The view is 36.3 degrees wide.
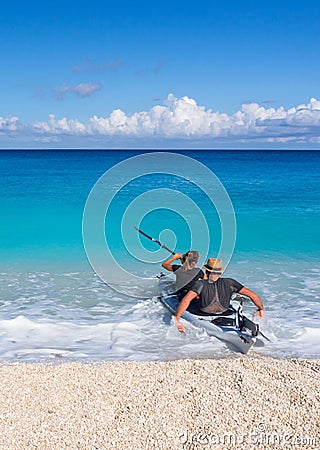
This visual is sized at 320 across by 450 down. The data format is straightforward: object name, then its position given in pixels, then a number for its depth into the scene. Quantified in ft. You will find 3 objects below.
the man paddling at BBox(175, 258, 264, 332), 24.18
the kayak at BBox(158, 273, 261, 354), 22.54
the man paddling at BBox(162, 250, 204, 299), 27.12
